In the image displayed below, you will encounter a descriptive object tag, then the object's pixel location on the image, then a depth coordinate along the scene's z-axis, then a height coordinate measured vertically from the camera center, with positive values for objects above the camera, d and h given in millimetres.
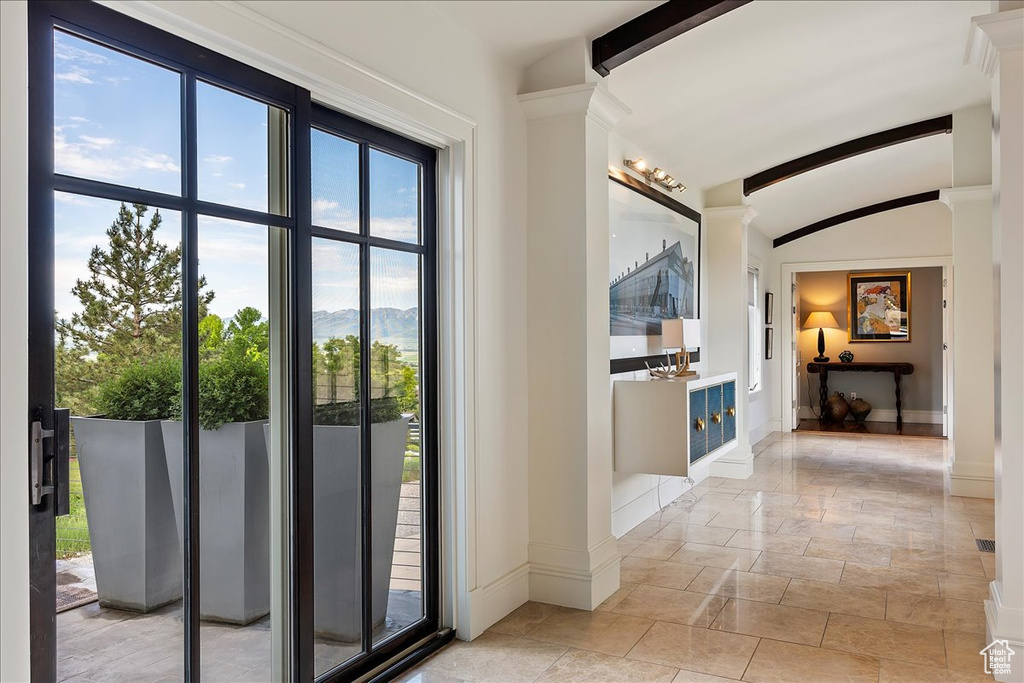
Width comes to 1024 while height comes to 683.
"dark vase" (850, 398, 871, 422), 10375 -1002
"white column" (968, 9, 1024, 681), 2678 +76
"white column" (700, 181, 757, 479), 6578 +360
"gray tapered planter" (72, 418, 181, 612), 1812 -420
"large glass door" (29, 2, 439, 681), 1735 -69
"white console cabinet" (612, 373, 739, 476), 4430 -522
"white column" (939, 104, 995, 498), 5676 +225
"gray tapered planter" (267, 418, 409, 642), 2510 -640
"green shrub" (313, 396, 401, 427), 2516 -249
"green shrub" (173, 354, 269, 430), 2074 -139
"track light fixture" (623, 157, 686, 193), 4903 +1123
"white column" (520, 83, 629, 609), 3451 -34
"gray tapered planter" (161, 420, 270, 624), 2076 -501
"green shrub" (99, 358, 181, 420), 1847 -121
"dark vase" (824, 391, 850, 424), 10320 -980
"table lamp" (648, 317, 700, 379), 4957 +6
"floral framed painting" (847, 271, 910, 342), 10148 +389
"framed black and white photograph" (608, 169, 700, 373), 4727 +484
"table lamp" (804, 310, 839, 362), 10602 +199
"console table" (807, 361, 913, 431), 10055 -446
